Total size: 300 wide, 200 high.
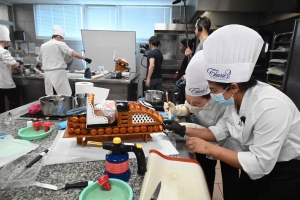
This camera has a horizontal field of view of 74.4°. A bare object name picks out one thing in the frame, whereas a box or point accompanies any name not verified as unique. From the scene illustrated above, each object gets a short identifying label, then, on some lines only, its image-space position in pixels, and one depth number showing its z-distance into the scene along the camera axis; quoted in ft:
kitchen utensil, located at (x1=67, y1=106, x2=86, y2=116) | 3.16
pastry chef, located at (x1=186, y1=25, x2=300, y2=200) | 2.56
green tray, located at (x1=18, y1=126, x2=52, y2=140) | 3.40
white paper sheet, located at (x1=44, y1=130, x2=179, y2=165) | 2.91
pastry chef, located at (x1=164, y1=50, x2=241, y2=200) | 3.72
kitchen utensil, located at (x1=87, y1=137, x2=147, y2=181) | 2.35
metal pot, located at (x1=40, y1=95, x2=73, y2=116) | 4.49
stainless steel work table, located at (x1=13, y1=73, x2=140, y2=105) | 10.05
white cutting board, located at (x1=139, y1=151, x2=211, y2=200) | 2.15
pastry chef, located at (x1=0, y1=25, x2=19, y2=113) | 9.86
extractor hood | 8.09
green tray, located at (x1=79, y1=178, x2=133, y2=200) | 2.11
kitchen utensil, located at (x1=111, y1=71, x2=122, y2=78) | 10.64
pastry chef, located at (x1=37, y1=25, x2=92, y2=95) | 10.11
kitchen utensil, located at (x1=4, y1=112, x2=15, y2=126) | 4.09
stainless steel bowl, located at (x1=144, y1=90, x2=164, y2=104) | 5.64
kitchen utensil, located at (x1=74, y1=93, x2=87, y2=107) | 4.76
